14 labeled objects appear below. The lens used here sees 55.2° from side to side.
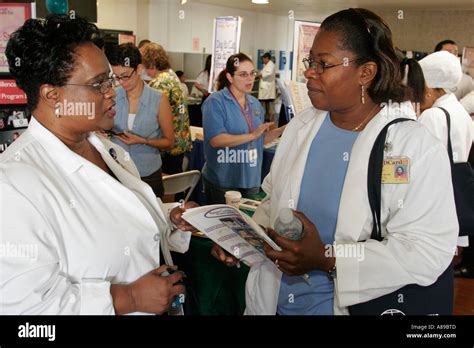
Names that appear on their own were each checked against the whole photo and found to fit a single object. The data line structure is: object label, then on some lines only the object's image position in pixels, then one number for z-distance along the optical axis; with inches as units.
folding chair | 112.0
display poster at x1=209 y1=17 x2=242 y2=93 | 172.1
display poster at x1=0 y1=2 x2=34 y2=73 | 66.6
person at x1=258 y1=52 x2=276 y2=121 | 305.3
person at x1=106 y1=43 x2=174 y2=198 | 88.4
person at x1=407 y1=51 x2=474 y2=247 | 78.5
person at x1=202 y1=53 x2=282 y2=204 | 99.0
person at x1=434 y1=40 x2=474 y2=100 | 134.0
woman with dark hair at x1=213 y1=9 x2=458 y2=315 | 35.8
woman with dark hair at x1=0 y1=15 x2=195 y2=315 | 30.0
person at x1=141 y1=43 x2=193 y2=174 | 121.0
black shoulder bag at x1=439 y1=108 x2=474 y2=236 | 52.9
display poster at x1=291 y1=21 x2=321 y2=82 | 129.0
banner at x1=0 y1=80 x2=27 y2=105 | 65.9
